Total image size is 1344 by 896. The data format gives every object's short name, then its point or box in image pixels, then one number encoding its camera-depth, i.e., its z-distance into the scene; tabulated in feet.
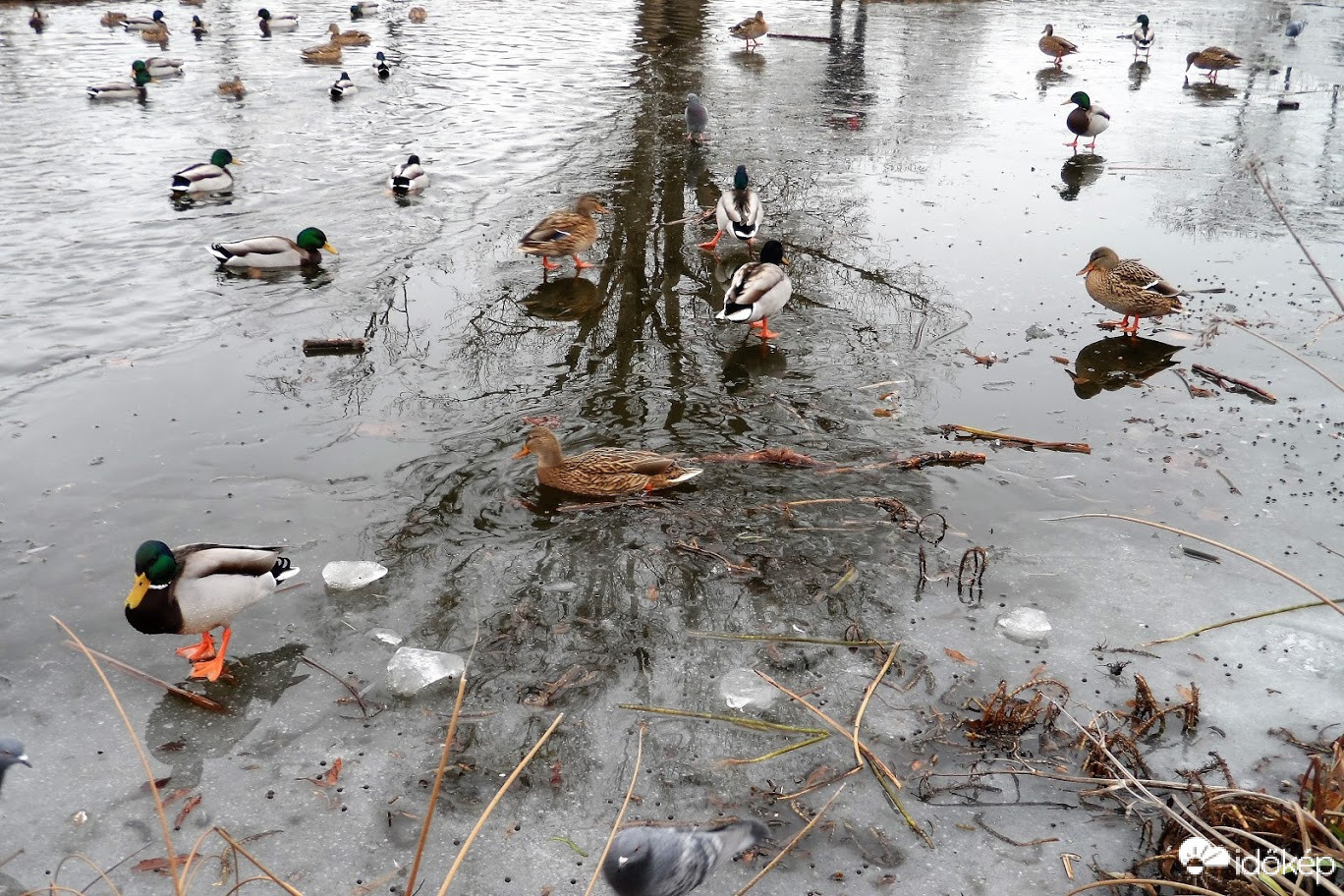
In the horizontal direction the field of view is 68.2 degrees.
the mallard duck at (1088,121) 40.34
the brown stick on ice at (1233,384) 21.36
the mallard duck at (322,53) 56.54
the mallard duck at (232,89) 48.29
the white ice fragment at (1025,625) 14.53
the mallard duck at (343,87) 47.26
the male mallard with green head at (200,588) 13.33
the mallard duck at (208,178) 33.47
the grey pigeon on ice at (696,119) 39.88
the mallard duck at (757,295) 23.17
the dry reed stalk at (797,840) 9.70
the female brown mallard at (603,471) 17.57
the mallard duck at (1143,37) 61.72
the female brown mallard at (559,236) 27.30
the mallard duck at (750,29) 61.41
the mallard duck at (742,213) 28.53
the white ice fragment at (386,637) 14.26
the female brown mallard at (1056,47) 58.90
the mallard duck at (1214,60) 54.29
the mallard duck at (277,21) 66.44
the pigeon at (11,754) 11.16
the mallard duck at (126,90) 46.39
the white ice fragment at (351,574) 15.39
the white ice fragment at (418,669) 13.44
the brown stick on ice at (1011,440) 19.52
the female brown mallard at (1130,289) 23.98
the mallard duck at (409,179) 33.04
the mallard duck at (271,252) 27.81
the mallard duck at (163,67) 52.24
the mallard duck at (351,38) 61.09
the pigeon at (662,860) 10.18
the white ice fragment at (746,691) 13.29
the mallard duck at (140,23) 64.87
